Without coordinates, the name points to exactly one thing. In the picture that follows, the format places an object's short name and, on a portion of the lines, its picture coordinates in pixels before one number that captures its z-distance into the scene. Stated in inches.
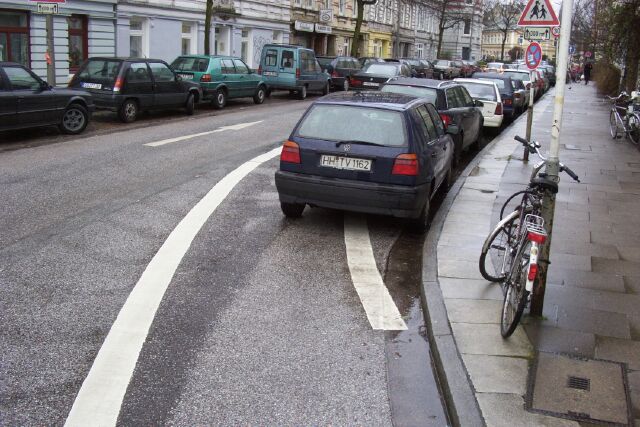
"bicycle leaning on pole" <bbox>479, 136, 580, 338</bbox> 197.2
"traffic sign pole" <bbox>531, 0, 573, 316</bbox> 213.0
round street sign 609.0
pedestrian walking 2164.1
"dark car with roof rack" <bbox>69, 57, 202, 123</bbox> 665.6
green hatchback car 835.4
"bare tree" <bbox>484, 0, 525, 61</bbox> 3248.0
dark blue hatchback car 301.4
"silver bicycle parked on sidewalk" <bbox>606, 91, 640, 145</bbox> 692.7
